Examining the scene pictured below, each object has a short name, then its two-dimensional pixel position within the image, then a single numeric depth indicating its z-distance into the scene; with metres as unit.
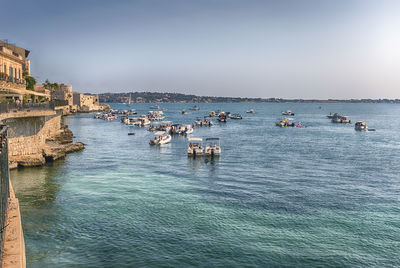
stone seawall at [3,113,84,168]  36.66
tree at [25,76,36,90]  72.70
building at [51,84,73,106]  154.62
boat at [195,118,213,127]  114.69
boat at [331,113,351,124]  133.50
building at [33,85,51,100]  107.08
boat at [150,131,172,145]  64.19
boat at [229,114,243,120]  155.01
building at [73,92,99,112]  183.75
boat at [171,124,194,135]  84.57
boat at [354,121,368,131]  100.19
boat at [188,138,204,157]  51.19
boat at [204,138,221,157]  51.34
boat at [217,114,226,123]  130.61
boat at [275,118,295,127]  115.69
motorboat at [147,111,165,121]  135.41
